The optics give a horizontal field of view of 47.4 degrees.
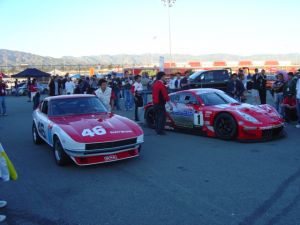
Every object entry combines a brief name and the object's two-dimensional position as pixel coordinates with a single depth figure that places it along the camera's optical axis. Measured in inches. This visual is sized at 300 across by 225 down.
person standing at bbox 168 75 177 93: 697.1
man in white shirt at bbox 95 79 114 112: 352.2
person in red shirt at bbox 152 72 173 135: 362.0
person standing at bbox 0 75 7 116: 567.1
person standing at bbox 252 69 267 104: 538.6
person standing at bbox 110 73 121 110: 657.6
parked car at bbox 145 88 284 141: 313.0
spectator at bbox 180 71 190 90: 663.8
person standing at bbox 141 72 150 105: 574.6
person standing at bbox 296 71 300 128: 381.7
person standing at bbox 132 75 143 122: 463.5
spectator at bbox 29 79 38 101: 624.2
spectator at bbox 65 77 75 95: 725.9
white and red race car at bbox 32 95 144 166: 233.1
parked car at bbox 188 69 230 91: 727.1
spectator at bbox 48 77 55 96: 664.4
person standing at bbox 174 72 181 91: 683.4
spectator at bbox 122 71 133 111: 647.1
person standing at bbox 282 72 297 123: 409.4
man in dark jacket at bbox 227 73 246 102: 513.7
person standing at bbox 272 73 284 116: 445.1
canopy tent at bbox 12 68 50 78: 1087.0
